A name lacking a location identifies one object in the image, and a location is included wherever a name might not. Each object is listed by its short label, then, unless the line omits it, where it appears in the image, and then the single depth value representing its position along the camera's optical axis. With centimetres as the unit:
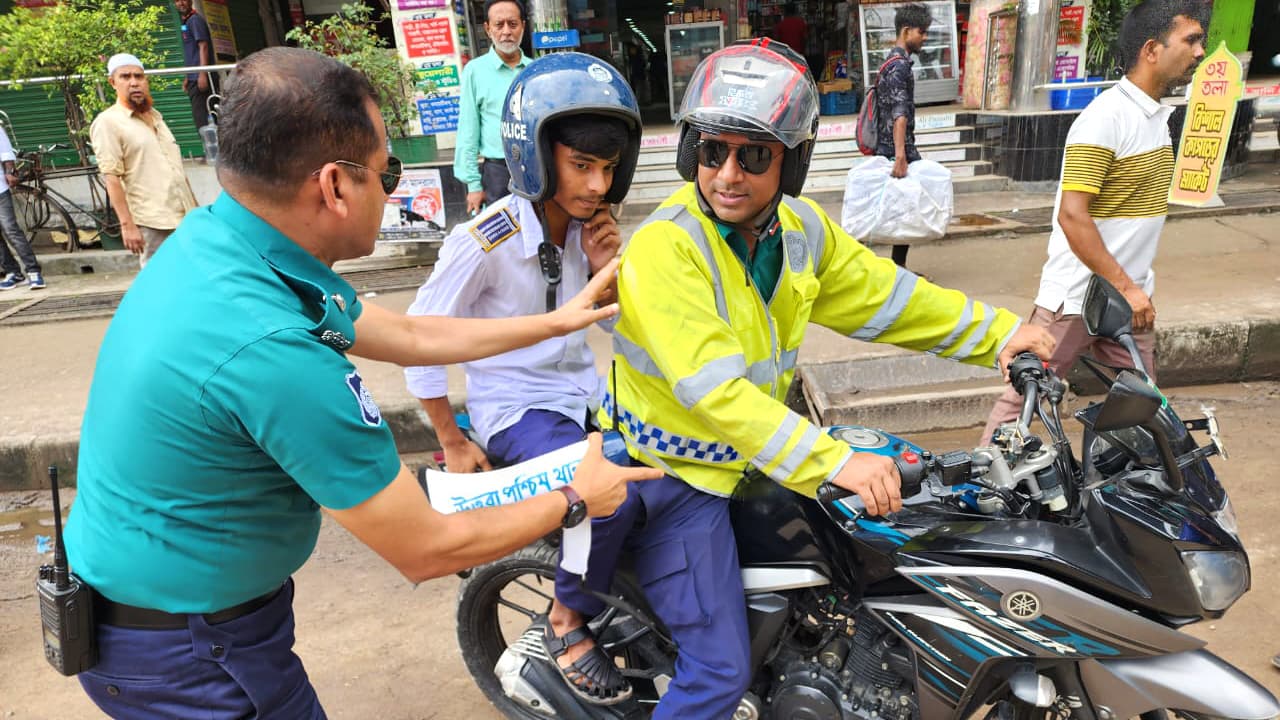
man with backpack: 641
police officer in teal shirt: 135
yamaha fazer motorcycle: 168
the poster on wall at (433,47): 924
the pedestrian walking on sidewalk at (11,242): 779
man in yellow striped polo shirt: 313
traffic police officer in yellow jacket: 184
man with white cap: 604
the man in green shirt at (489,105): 591
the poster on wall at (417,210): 797
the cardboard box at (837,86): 1328
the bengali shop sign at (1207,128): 348
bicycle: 896
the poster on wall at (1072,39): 1141
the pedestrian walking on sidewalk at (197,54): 949
